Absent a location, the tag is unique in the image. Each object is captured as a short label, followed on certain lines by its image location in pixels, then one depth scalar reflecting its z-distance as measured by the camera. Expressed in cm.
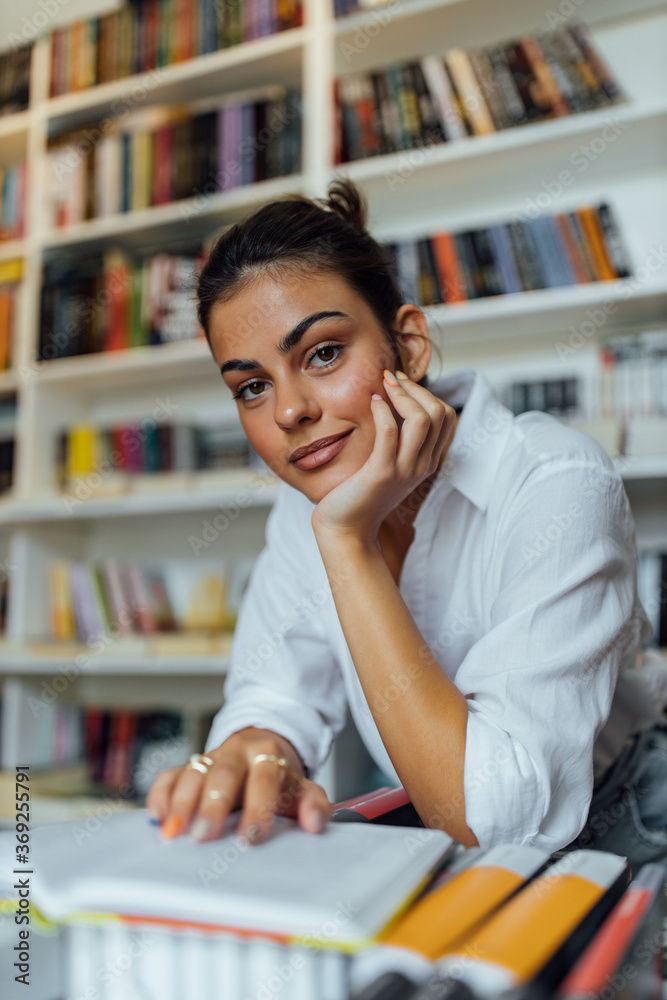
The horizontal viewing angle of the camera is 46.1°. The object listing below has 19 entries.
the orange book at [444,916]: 33
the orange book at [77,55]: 228
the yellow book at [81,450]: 218
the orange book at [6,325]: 233
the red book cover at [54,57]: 232
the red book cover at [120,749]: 208
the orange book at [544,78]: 171
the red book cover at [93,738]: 213
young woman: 66
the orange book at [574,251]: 169
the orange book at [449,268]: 179
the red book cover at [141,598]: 209
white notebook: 34
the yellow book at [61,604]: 219
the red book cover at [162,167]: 213
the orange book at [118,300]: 215
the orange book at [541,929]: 31
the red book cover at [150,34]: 216
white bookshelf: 176
